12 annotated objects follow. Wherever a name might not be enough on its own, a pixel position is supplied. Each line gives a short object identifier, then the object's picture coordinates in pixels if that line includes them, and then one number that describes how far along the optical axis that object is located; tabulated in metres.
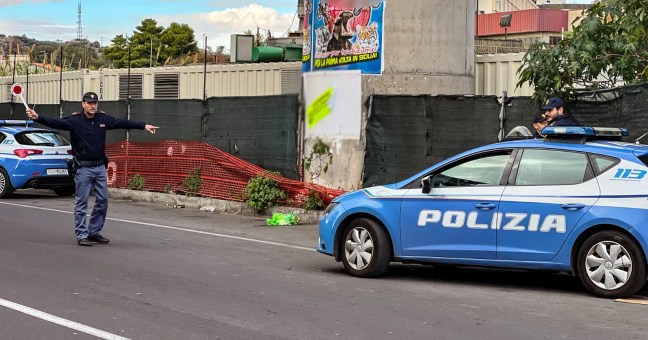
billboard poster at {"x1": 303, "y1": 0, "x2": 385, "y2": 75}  15.77
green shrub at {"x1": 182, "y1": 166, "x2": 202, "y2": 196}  18.35
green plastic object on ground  15.52
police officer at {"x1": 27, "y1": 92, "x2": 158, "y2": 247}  12.10
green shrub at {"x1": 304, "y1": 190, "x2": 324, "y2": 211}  15.95
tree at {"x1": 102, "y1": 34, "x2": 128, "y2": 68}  64.25
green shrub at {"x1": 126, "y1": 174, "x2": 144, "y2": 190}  19.86
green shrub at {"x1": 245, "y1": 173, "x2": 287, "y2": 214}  16.58
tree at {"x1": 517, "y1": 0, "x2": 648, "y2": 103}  12.67
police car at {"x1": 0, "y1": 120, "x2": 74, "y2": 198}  19.69
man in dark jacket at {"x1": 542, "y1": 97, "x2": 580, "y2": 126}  11.16
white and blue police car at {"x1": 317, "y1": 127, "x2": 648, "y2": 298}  8.50
